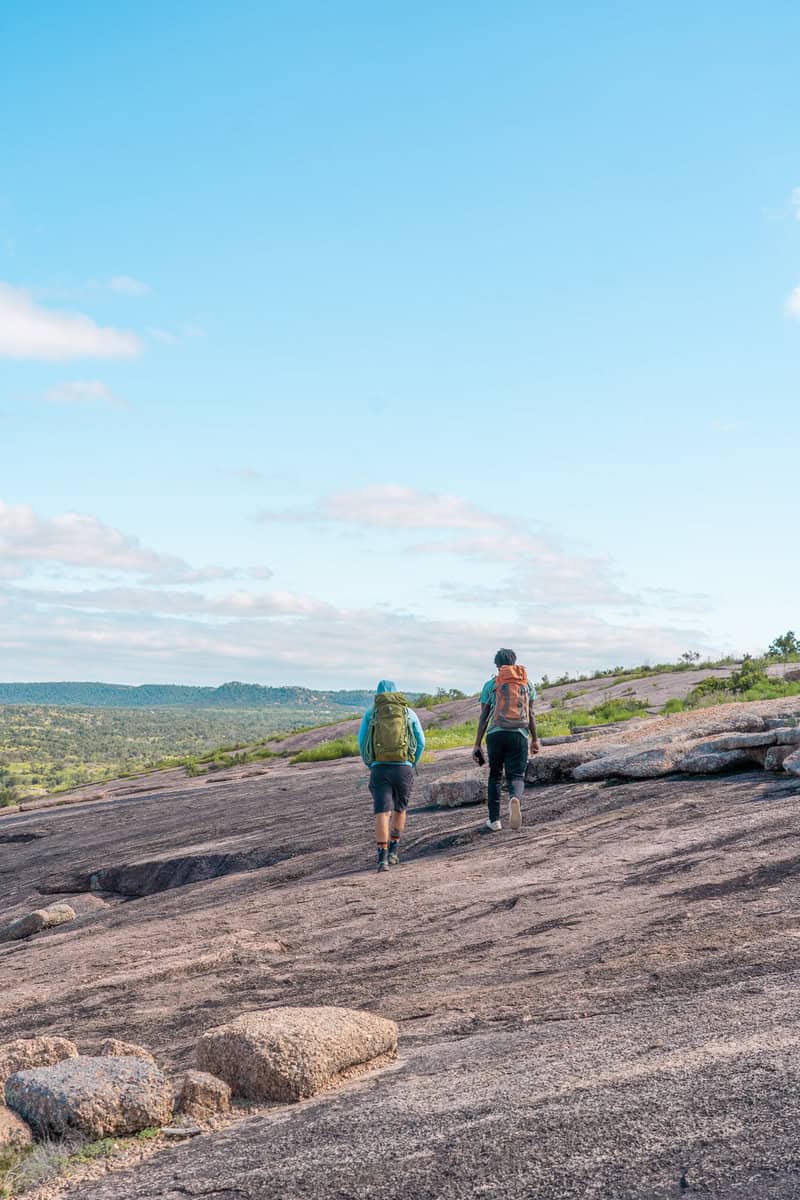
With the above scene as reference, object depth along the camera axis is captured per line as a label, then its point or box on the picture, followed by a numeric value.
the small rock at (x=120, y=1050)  7.23
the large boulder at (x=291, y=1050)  6.51
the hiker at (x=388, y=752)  13.09
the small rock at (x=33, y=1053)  7.38
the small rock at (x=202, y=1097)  6.39
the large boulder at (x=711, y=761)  14.71
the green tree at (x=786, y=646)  41.85
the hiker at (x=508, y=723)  13.61
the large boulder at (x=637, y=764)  15.33
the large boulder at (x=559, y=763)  16.88
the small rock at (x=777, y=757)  13.91
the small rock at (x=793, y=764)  13.18
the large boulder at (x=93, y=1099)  6.19
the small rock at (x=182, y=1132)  6.23
